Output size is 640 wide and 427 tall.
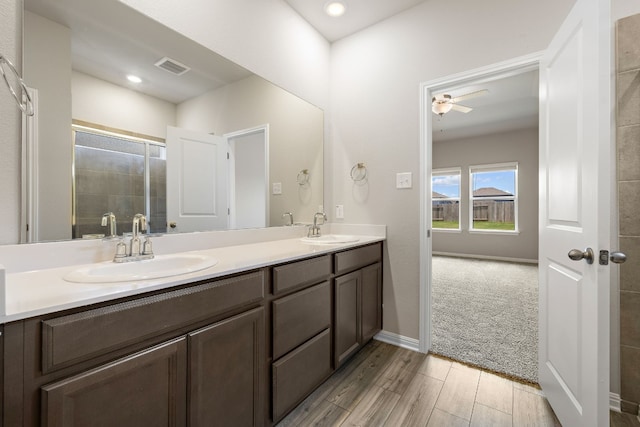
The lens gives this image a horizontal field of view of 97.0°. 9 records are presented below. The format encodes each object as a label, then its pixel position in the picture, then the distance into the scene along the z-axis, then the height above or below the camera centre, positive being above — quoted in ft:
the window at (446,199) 20.51 +1.08
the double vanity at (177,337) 2.21 -1.30
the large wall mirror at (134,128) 3.66 +1.43
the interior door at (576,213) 3.44 +0.00
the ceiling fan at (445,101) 11.69 +4.67
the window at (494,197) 18.42 +1.07
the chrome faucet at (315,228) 7.54 -0.39
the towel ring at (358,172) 7.86 +1.16
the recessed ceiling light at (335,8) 7.00 +5.20
